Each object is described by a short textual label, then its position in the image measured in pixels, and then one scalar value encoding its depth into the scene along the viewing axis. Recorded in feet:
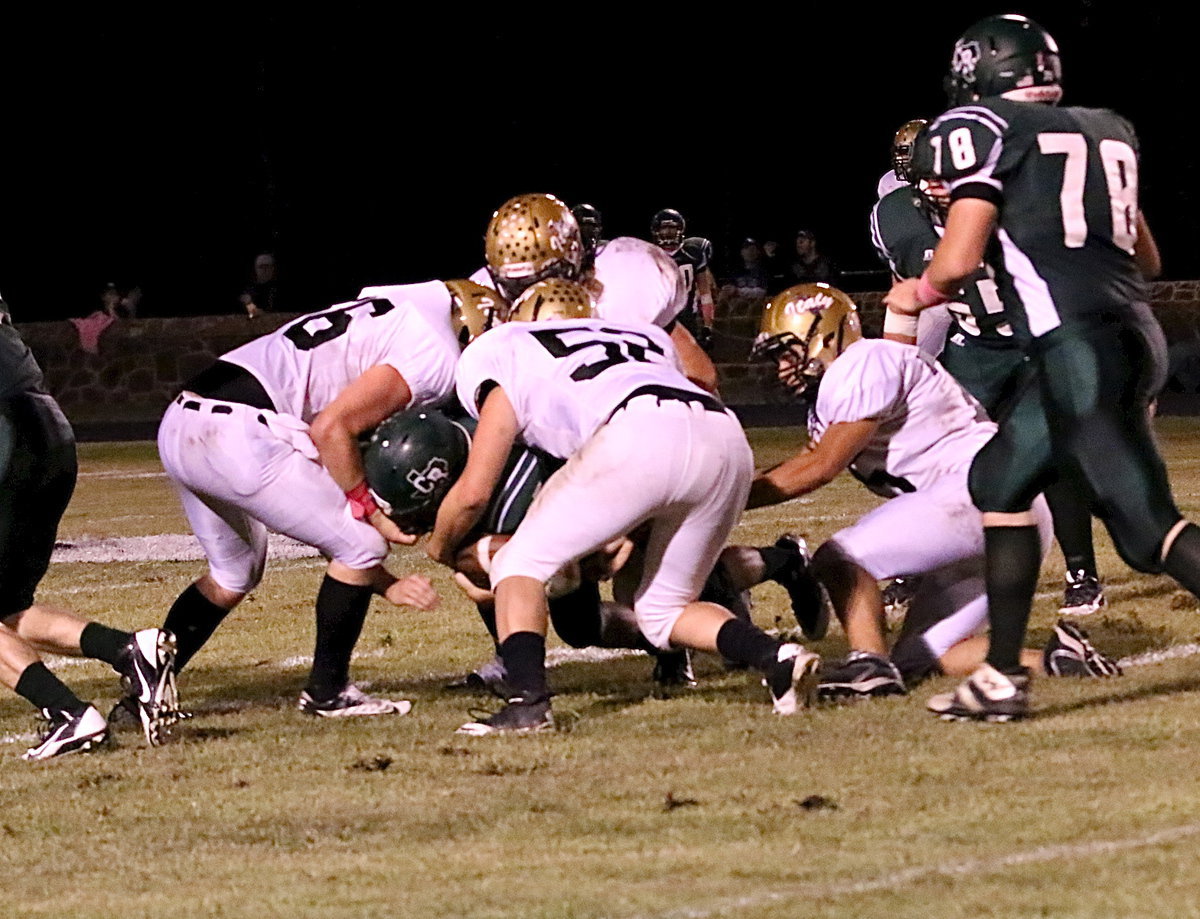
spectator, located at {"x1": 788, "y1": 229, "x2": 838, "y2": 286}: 127.65
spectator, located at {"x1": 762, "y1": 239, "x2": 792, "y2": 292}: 138.62
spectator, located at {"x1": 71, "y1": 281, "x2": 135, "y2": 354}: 140.56
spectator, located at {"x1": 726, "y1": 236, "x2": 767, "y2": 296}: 133.08
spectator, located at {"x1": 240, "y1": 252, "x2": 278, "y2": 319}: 142.72
